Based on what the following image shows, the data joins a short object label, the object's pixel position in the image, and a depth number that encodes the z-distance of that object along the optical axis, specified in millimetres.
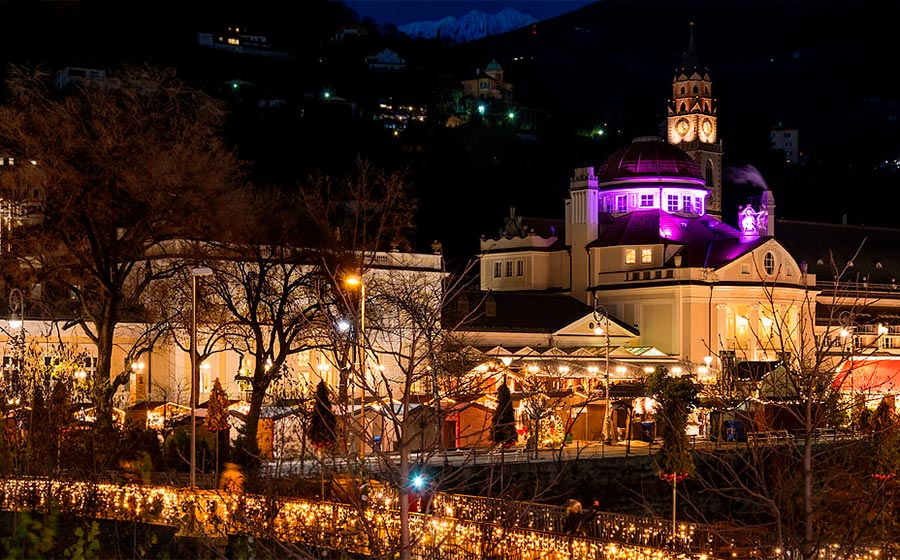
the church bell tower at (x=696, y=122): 125688
